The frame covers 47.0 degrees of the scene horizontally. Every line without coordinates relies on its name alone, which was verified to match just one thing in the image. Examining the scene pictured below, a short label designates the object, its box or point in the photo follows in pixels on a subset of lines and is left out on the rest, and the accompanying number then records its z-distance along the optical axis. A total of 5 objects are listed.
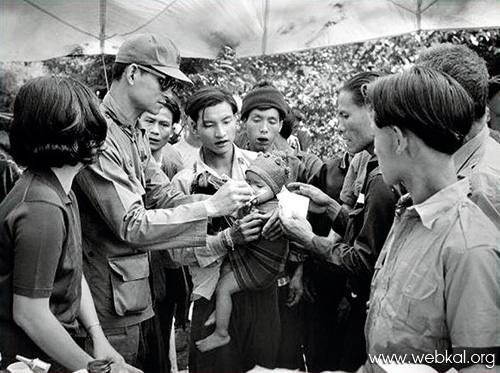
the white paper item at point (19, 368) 1.80
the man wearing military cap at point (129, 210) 2.82
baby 3.48
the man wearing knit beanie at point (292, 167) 3.84
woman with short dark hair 2.04
